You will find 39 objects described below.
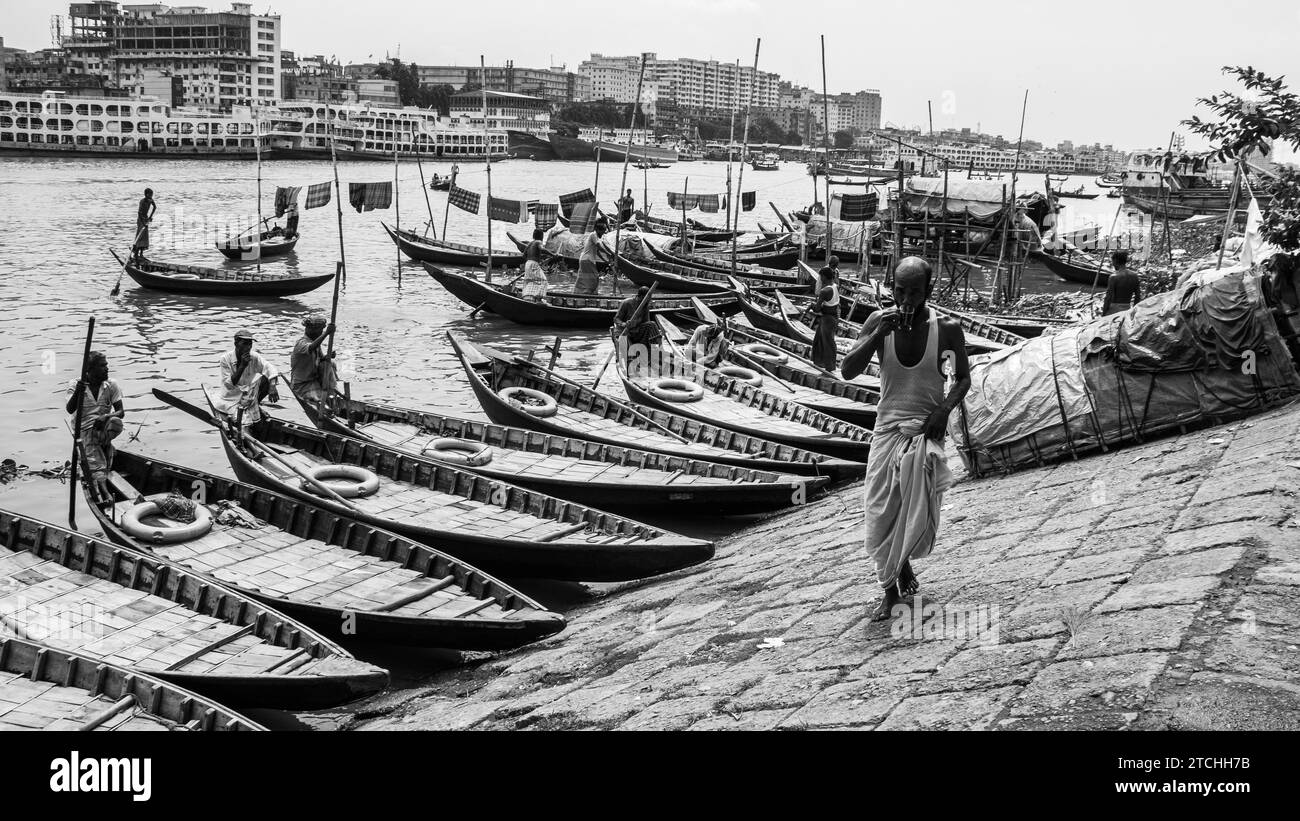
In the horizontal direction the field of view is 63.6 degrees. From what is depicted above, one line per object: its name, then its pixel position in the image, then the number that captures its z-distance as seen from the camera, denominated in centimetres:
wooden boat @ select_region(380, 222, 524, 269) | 3028
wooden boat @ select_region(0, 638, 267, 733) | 571
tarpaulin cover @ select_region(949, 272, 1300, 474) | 852
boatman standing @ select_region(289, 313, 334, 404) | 1208
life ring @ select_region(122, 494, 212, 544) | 835
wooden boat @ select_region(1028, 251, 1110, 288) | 2923
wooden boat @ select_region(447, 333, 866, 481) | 1102
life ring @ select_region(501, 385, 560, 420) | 1288
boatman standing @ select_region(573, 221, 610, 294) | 2539
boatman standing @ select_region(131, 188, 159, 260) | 2436
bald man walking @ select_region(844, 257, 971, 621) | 509
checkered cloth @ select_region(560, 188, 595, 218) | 3095
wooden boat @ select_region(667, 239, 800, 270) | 3144
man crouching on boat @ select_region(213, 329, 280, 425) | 1109
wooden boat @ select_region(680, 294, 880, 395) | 1455
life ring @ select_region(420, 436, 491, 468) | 1077
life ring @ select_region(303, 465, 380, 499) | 965
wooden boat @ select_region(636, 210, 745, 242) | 3631
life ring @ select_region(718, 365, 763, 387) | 1443
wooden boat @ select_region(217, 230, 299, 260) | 3078
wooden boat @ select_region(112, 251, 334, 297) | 2406
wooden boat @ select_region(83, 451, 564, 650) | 727
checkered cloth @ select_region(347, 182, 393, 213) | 2506
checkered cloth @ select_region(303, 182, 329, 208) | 2561
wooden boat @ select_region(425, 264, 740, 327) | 2225
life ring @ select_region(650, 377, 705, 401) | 1328
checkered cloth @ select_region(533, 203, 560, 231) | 3125
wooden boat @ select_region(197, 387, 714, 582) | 847
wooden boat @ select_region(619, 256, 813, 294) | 2578
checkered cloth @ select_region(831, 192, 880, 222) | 2639
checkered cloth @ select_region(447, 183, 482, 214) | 2608
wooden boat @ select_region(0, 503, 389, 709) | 635
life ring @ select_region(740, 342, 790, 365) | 1553
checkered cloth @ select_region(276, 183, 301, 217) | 2978
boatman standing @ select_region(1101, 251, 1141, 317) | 1378
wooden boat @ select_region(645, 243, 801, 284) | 2634
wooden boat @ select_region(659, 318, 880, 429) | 1375
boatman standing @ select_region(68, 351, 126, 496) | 993
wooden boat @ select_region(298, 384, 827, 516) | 1011
